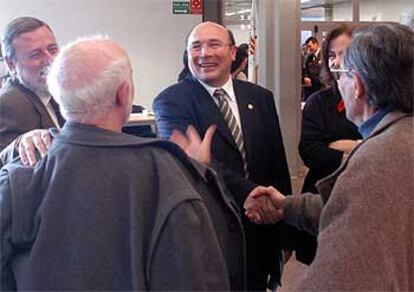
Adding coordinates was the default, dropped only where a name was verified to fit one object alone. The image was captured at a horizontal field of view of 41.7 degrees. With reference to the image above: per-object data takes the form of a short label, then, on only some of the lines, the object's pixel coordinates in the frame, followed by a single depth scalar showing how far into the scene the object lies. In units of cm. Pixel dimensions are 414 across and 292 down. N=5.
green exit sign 605
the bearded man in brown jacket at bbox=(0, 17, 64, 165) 178
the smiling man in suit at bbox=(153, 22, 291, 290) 212
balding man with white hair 122
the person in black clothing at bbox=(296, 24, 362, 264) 220
